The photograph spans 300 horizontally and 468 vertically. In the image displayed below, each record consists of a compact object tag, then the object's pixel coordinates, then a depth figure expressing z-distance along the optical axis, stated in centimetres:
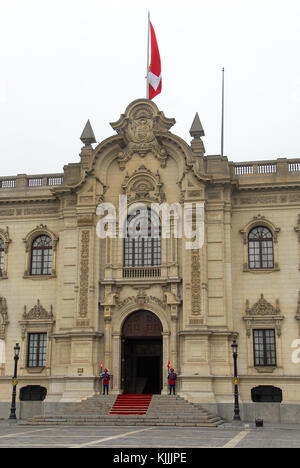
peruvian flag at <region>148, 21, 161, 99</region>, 3912
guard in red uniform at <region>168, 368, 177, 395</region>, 3173
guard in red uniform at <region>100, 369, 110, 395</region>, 3253
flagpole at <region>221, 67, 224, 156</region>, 3900
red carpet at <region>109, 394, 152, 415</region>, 3055
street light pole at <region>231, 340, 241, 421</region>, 2949
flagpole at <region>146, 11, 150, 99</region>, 3919
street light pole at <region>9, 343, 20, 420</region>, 3140
